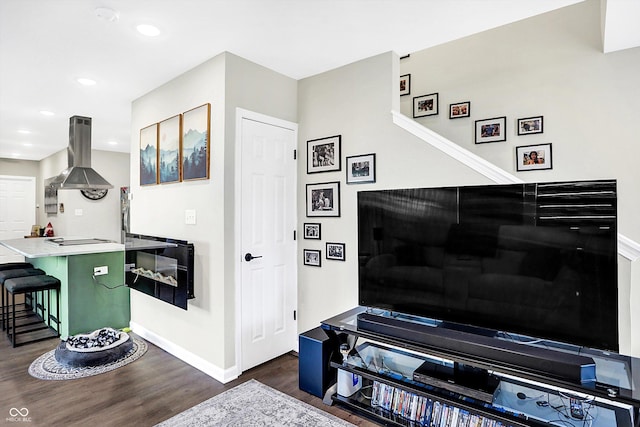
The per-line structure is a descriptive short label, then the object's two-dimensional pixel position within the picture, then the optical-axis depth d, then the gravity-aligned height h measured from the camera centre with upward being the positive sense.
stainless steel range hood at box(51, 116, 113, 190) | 4.24 +0.64
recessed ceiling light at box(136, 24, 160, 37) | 2.40 +1.28
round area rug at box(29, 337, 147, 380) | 2.79 -1.29
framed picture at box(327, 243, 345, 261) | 3.02 -0.33
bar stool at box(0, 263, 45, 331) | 3.72 -0.66
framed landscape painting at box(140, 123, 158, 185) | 3.51 +0.60
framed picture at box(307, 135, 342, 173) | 3.07 +0.53
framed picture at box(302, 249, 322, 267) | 3.20 -0.41
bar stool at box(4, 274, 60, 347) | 3.31 -0.72
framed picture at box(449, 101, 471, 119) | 3.35 +1.00
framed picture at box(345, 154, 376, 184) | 2.85 +0.37
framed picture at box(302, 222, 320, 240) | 3.21 -0.16
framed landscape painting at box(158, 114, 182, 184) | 3.22 +0.61
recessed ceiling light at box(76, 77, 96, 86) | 3.36 +1.29
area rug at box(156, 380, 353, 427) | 2.21 -1.32
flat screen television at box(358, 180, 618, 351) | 1.63 -0.24
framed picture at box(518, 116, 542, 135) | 2.93 +0.74
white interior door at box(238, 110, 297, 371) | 2.93 -0.23
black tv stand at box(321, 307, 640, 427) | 1.59 -0.91
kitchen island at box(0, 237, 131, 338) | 3.44 -0.71
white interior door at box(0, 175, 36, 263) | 7.81 +0.13
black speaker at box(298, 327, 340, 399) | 2.40 -1.04
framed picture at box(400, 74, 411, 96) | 3.79 +1.39
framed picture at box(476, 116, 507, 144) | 3.13 +0.76
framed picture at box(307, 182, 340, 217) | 3.06 +0.12
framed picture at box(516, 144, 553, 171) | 2.89 +0.47
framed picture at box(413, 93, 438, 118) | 3.58 +1.12
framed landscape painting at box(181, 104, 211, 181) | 2.91 +0.61
